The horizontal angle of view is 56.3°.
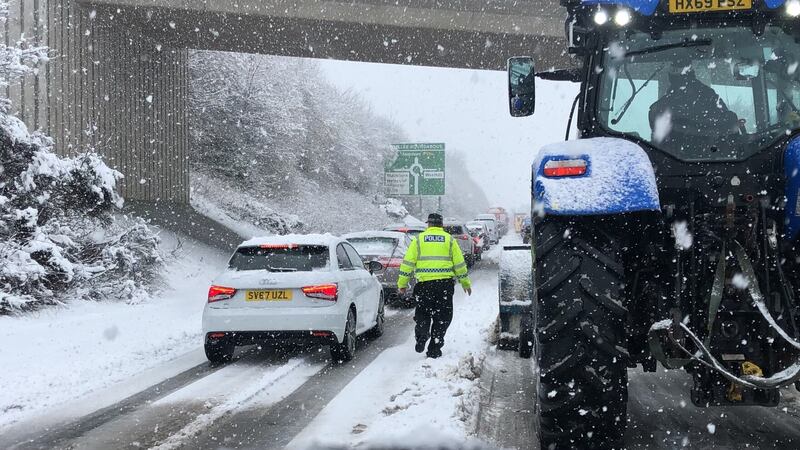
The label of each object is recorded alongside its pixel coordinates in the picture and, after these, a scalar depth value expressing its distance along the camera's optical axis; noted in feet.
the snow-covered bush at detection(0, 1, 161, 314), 35.42
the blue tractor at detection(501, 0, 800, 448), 14.07
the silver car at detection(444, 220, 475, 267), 89.30
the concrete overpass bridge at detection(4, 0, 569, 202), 57.82
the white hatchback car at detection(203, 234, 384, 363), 29.43
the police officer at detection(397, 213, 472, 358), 30.48
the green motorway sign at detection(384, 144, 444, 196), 134.31
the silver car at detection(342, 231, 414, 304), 50.55
